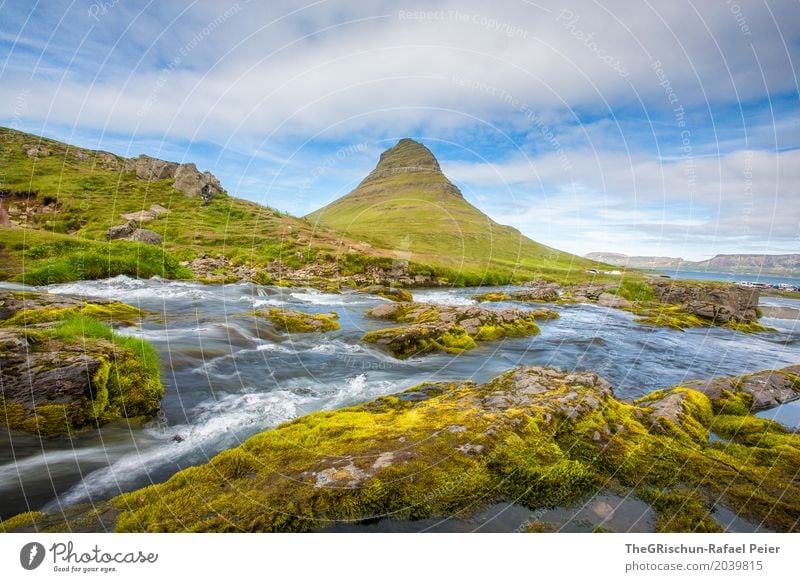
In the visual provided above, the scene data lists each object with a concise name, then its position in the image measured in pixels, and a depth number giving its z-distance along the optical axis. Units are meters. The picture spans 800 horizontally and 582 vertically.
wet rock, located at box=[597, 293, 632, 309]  50.99
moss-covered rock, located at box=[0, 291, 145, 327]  13.53
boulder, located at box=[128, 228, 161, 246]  52.00
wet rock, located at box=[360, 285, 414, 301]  43.56
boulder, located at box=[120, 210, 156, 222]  63.19
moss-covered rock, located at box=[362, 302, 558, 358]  20.92
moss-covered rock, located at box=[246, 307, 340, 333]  23.27
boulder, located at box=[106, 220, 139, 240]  52.59
